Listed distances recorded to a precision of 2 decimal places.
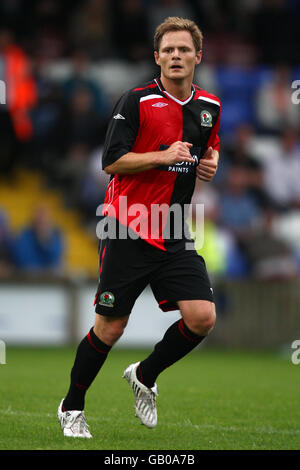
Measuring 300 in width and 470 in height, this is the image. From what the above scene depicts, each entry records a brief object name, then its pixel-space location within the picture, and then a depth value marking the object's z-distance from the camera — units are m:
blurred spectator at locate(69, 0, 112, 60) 15.85
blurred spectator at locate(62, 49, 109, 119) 14.81
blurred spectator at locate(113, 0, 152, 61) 15.87
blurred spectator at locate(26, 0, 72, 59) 16.02
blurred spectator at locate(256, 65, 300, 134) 15.66
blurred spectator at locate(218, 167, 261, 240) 14.26
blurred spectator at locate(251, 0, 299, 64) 16.66
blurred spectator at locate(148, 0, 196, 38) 16.22
